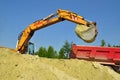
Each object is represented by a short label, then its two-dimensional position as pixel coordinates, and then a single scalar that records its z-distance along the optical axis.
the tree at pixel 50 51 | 24.29
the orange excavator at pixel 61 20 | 9.95
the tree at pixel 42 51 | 23.78
